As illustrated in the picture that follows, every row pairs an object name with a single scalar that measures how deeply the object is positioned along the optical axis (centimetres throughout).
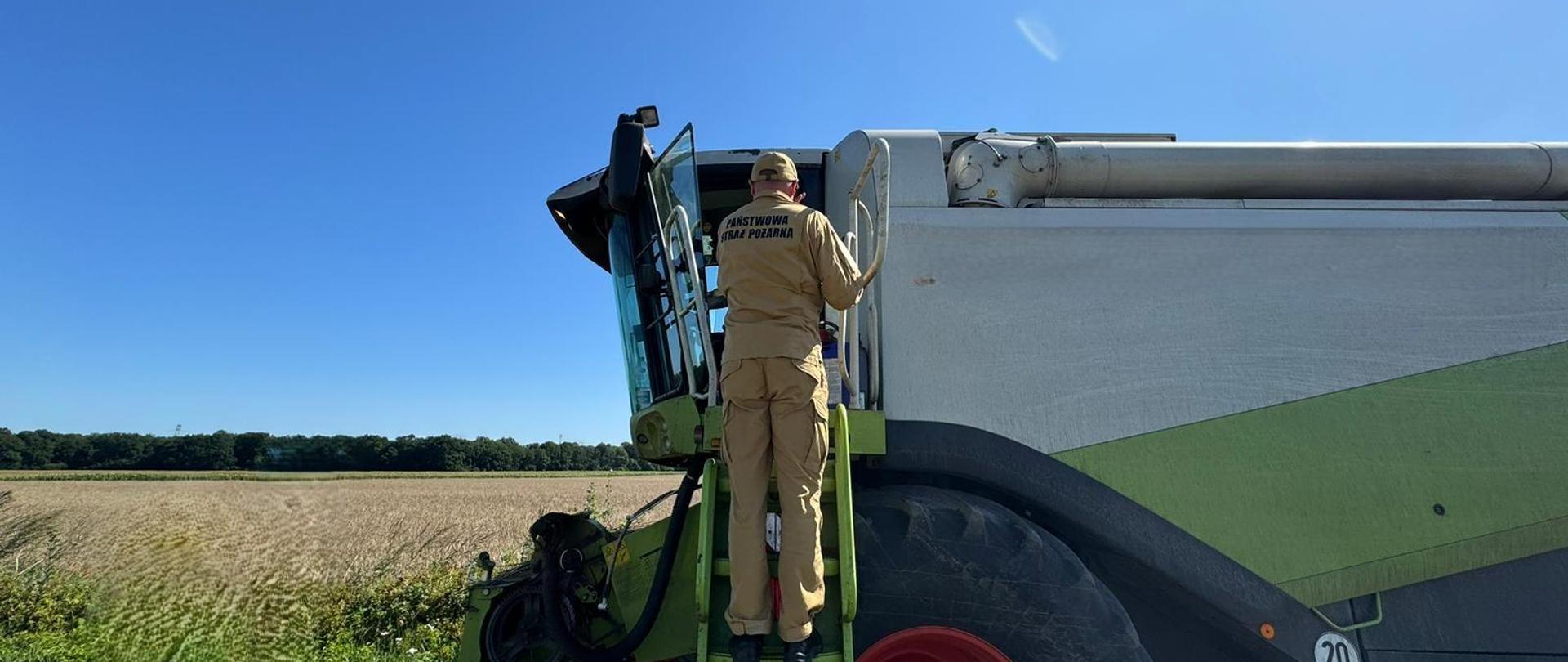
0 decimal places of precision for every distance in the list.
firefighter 237
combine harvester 304
